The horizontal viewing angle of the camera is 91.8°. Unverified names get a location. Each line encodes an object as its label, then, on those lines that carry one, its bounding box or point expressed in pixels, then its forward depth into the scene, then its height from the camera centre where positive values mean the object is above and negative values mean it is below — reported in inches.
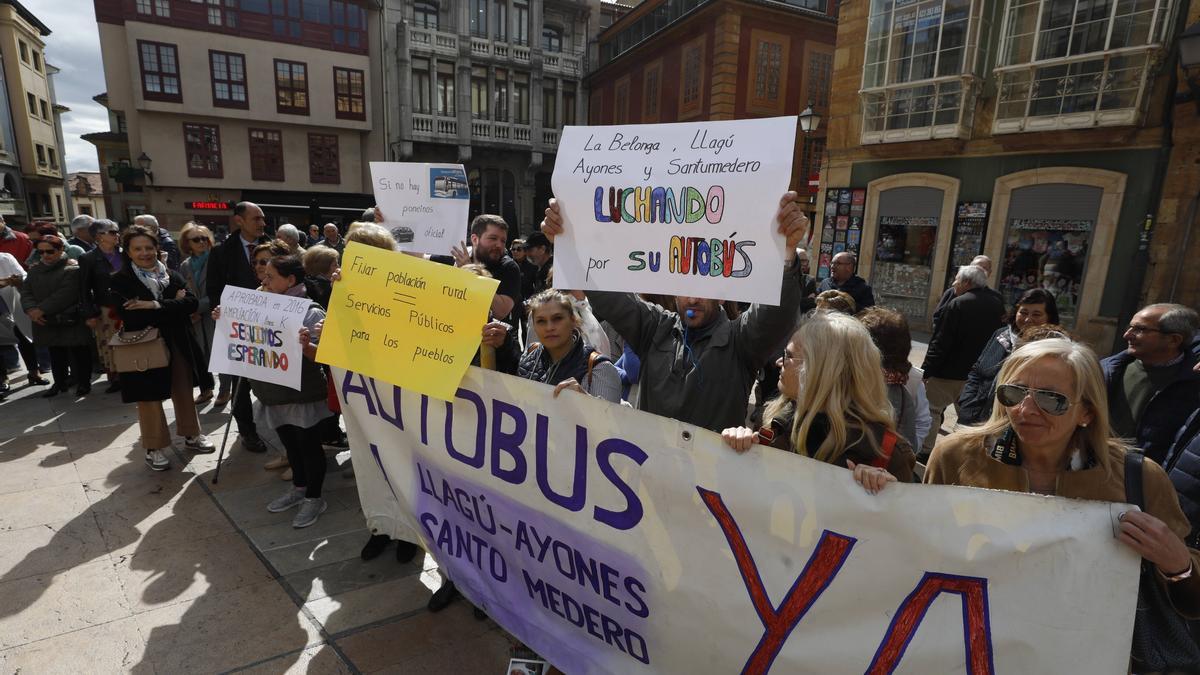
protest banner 55.4 -37.8
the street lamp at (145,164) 861.2 +53.5
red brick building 818.2 +234.9
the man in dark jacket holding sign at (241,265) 198.4 -21.5
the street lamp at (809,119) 398.3 +71.2
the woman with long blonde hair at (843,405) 72.6 -22.5
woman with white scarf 167.2 -35.5
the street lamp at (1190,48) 311.8 +101.5
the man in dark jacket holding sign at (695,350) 97.6 -22.3
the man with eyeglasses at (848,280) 248.4 -22.9
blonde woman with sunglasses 65.7 -24.5
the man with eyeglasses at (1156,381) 108.1 -27.8
